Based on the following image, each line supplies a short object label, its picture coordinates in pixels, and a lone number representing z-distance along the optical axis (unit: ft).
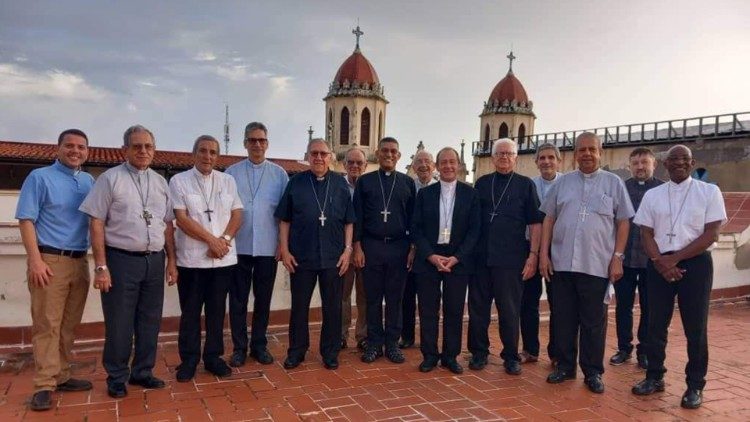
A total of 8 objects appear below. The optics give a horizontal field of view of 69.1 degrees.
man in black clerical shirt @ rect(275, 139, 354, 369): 16.02
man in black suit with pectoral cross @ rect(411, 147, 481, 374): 16.17
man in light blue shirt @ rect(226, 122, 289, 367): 16.14
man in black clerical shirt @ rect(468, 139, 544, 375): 16.05
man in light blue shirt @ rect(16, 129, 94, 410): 12.54
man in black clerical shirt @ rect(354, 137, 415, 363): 16.74
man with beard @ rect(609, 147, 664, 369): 17.63
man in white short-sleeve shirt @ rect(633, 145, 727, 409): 13.69
